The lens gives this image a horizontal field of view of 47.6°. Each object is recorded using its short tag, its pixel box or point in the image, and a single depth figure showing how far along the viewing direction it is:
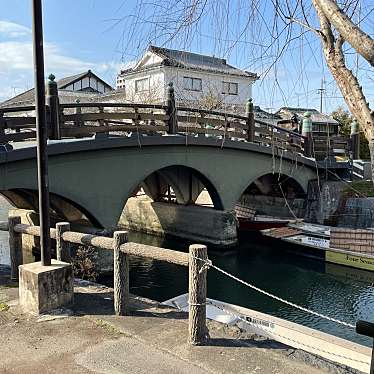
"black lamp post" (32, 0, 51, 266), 4.77
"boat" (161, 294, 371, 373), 5.87
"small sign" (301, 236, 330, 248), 16.21
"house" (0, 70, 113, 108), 41.03
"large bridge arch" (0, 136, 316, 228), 11.33
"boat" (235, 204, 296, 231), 19.73
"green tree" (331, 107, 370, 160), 25.49
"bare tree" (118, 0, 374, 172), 2.22
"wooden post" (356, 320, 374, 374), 2.34
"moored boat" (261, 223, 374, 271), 14.94
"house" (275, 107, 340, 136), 26.06
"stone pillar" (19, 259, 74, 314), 4.86
